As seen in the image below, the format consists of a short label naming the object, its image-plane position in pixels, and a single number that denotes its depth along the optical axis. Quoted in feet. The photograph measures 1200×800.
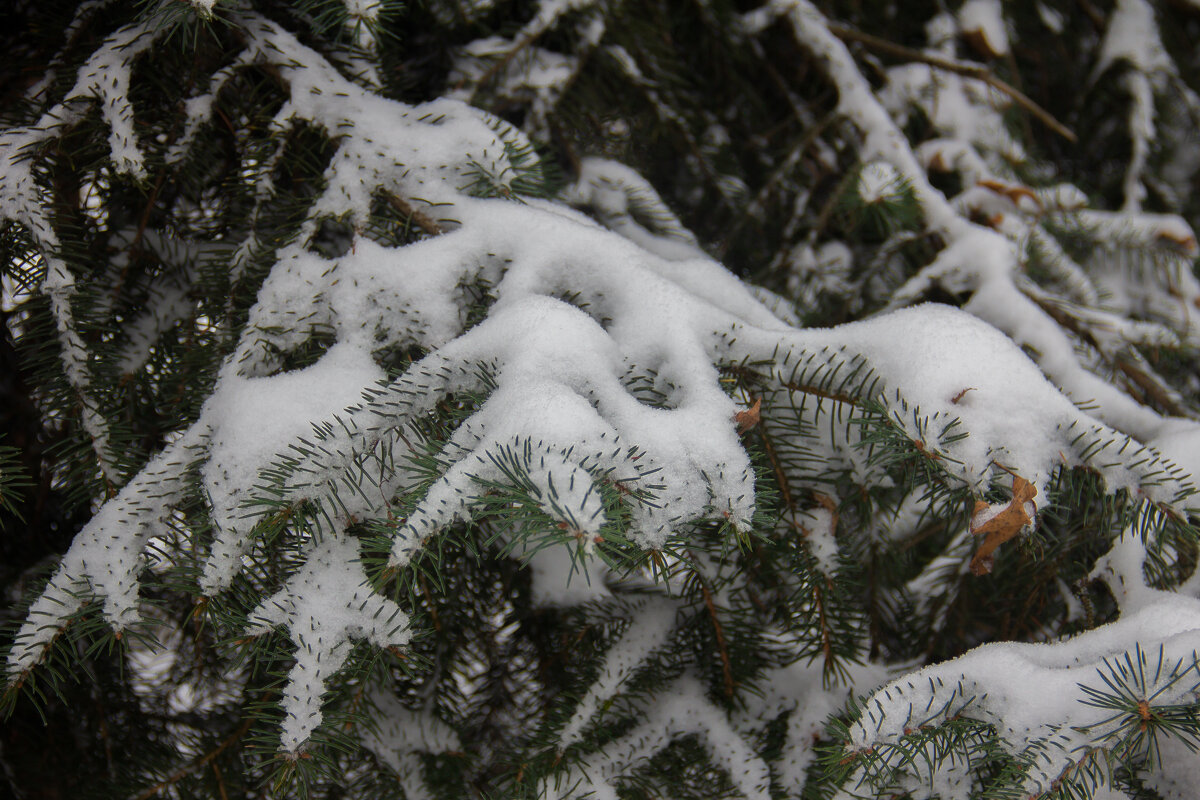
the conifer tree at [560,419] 4.58
